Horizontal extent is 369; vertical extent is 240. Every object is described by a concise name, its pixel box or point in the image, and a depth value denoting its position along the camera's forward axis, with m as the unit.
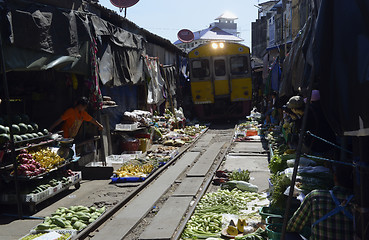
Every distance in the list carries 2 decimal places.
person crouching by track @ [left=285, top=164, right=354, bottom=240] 3.75
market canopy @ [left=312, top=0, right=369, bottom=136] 3.08
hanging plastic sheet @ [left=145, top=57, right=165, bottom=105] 16.85
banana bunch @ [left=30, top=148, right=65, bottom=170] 7.72
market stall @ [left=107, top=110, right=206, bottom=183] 10.41
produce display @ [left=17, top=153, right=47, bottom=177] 7.14
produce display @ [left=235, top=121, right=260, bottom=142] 17.09
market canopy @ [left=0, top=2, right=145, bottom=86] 6.99
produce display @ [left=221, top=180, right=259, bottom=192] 8.38
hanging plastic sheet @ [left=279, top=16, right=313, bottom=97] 4.96
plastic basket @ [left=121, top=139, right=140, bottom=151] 13.68
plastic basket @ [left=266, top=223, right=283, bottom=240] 4.80
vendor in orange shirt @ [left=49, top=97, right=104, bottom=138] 9.43
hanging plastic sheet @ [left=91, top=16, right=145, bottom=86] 11.35
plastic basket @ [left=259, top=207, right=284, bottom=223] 5.64
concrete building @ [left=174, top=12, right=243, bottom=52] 47.65
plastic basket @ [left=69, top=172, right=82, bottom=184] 8.67
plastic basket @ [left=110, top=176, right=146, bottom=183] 9.70
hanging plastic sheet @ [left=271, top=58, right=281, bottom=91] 14.02
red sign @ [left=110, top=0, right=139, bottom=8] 17.78
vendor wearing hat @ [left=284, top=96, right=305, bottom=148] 7.48
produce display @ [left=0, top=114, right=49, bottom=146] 7.09
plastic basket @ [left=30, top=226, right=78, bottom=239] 5.93
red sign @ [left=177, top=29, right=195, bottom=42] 31.23
